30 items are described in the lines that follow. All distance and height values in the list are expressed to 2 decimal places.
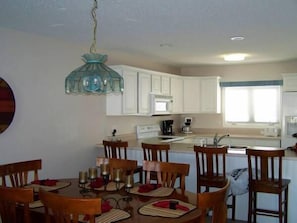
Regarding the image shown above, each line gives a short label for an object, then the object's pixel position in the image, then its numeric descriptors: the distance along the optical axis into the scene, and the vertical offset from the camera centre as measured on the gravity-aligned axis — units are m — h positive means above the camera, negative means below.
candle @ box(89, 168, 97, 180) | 2.97 -0.51
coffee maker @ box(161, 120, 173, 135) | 6.88 -0.23
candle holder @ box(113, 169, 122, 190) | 2.75 -0.49
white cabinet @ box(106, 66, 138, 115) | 5.08 +0.27
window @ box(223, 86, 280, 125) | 6.80 +0.23
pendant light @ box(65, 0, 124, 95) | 2.59 +0.29
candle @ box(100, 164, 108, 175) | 2.97 -0.48
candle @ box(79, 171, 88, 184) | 2.83 -0.52
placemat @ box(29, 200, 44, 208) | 2.35 -0.63
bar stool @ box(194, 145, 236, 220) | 3.72 -0.65
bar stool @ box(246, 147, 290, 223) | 3.53 -0.73
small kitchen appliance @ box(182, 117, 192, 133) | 7.45 -0.21
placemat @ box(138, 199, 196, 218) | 2.19 -0.64
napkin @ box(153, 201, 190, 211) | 2.30 -0.63
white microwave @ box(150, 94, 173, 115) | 5.71 +0.21
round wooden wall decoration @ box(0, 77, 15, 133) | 3.62 +0.12
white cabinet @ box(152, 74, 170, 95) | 5.84 +0.58
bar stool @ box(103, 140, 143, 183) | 4.29 -0.45
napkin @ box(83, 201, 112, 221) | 2.21 -0.61
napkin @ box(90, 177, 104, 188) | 2.88 -0.58
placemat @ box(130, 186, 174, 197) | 2.71 -0.63
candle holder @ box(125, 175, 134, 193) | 2.72 -0.54
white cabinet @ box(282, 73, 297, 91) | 5.95 +0.60
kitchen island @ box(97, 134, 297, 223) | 3.94 -0.61
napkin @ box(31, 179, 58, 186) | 2.95 -0.59
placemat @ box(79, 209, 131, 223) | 2.06 -0.64
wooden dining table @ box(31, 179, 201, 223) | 2.12 -0.64
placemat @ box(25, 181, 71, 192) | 2.81 -0.61
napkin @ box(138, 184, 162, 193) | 2.77 -0.61
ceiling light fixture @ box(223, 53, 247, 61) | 5.56 +1.01
